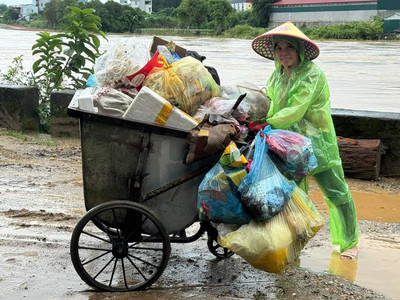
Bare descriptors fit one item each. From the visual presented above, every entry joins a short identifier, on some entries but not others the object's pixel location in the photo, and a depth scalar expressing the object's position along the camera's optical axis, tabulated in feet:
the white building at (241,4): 316.97
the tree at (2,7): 439.63
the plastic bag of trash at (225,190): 11.37
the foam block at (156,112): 11.75
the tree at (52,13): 165.13
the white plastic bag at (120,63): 12.70
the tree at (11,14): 324.80
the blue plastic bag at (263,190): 11.28
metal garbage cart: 11.97
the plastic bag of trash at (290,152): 11.74
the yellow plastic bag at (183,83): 12.43
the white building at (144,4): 373.38
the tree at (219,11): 237.86
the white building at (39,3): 404.69
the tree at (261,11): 231.50
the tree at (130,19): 195.42
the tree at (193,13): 242.37
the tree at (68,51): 28.63
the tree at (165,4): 362.00
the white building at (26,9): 367.99
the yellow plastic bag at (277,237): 11.26
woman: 12.92
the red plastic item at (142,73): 12.77
